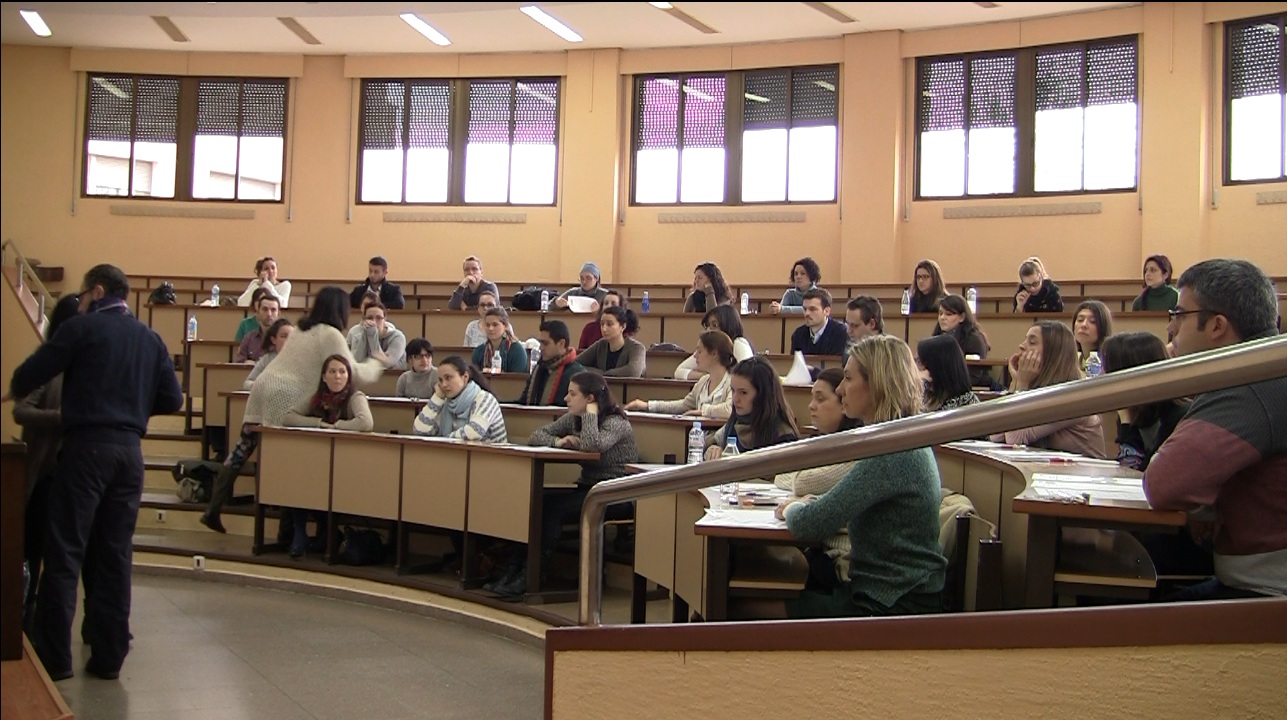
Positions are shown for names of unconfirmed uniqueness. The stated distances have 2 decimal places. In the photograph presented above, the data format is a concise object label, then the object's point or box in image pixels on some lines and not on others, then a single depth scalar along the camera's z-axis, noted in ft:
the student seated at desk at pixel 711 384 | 20.90
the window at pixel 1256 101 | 36.55
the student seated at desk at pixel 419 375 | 25.38
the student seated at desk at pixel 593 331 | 29.50
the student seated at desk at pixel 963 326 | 23.24
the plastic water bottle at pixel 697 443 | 18.38
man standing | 13.93
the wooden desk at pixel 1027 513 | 8.91
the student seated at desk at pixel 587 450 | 19.31
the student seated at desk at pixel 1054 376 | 15.15
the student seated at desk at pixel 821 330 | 25.91
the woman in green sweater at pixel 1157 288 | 26.73
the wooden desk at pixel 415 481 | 19.01
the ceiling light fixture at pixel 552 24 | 43.11
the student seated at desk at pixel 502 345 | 27.37
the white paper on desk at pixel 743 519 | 10.97
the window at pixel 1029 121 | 39.47
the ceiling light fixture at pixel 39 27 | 43.98
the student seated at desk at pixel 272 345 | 25.94
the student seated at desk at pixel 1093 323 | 18.83
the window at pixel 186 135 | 48.60
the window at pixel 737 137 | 44.11
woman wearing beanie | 34.63
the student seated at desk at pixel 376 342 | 28.14
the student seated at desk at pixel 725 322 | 23.95
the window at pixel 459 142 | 47.32
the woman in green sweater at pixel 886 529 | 9.74
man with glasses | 7.14
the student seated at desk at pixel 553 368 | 23.97
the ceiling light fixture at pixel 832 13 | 40.65
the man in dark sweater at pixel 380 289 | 36.19
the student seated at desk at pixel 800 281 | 31.83
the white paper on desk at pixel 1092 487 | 9.48
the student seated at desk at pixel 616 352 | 25.58
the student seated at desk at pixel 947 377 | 15.74
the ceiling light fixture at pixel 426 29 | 44.09
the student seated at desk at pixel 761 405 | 16.69
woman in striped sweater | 21.25
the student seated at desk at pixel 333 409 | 23.00
